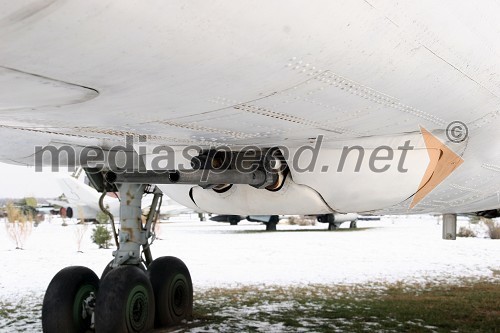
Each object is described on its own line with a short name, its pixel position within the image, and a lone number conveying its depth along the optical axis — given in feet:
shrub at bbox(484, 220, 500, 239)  69.10
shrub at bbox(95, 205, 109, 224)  81.97
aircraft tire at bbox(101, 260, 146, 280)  16.23
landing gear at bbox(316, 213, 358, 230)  83.10
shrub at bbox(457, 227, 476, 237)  73.41
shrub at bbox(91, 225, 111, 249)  58.08
